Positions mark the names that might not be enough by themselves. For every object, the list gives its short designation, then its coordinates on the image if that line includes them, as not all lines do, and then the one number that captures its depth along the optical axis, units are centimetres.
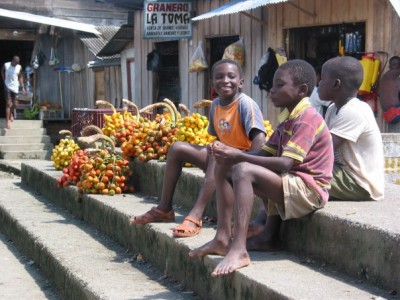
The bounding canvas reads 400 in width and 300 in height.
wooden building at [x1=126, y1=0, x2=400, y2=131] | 848
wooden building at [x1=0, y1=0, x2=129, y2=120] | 1756
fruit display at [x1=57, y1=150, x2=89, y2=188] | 765
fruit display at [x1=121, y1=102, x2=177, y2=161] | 725
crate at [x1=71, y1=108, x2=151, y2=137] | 1009
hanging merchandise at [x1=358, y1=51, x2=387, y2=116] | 838
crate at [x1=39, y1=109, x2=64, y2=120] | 1744
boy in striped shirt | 422
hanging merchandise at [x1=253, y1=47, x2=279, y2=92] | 1023
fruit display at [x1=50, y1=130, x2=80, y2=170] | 916
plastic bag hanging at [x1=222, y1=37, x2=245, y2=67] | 1091
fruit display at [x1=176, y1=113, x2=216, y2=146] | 669
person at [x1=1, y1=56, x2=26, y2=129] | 1672
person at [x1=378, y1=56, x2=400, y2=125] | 821
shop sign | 1230
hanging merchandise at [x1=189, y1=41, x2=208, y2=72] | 1206
